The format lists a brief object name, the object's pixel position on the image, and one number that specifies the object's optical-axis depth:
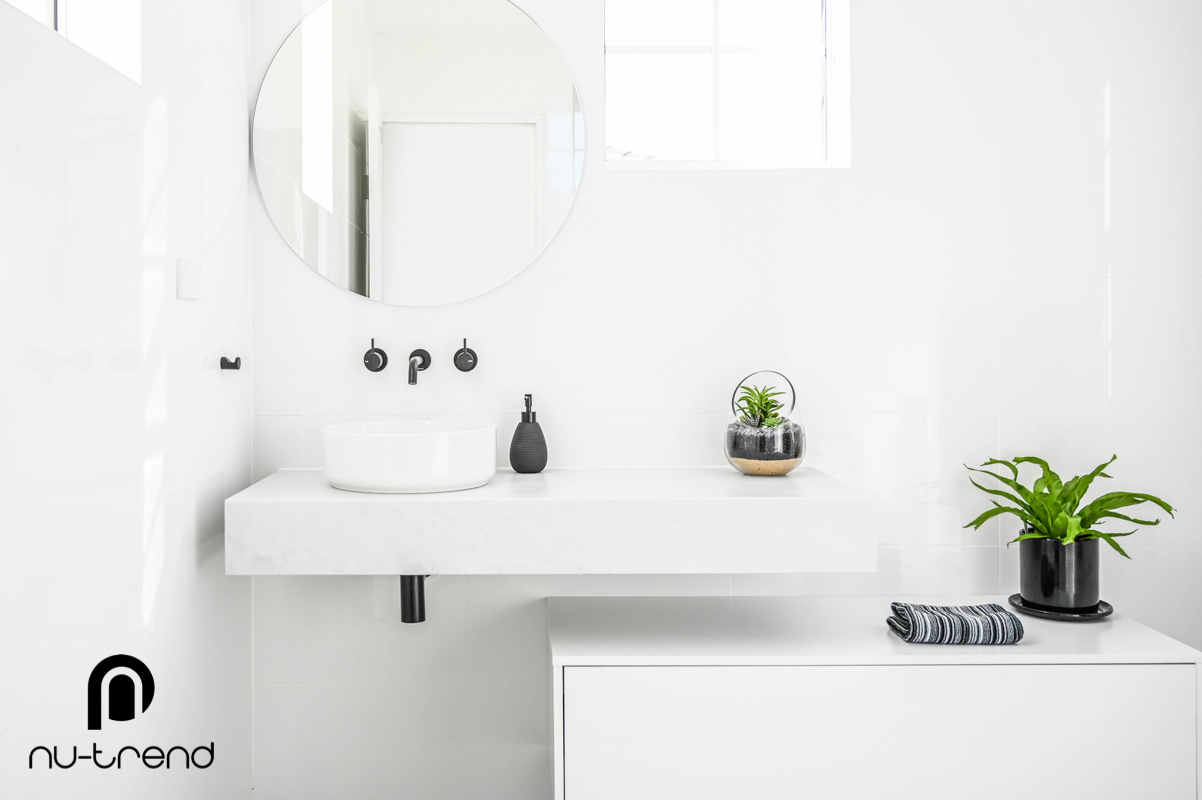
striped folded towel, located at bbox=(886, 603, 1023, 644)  1.63
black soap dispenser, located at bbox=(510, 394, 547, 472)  1.88
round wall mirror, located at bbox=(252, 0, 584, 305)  1.98
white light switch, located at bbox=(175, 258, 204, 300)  1.55
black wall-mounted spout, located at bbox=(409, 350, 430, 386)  1.91
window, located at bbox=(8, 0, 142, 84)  1.18
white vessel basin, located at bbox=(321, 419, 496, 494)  1.58
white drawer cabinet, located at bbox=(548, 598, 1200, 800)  1.56
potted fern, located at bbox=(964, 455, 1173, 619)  1.76
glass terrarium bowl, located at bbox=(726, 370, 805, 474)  1.80
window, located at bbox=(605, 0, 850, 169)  2.15
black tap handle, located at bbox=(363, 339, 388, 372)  1.95
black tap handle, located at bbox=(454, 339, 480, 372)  1.96
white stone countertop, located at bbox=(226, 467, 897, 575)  1.55
